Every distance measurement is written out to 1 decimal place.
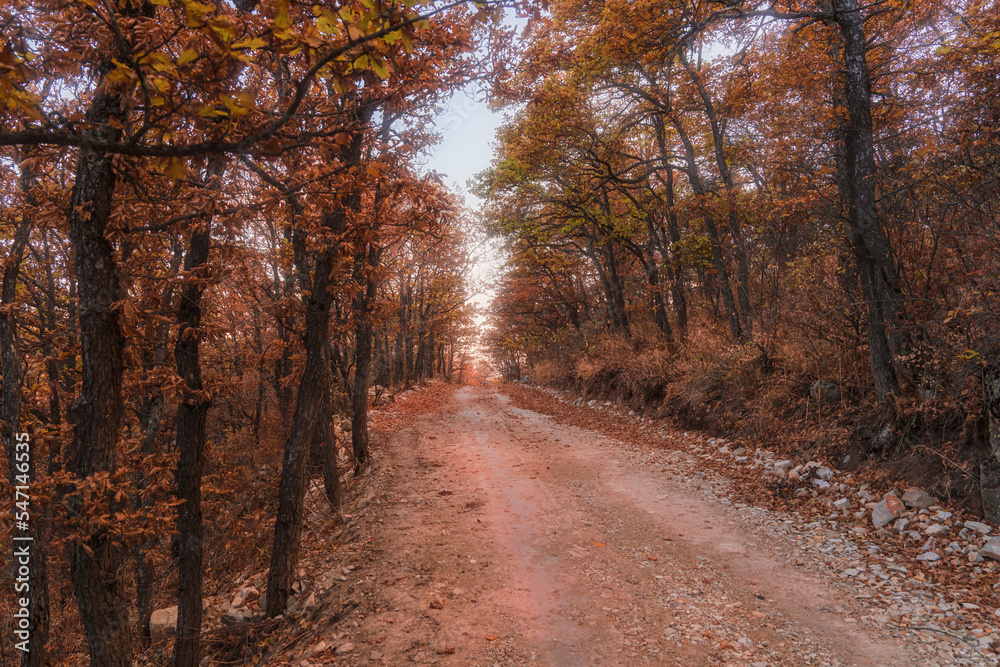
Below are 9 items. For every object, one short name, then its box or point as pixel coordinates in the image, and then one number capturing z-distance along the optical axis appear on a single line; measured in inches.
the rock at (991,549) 143.4
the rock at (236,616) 198.1
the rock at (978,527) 151.3
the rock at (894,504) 174.9
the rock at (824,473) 211.6
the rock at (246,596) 206.4
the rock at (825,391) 251.4
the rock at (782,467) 229.3
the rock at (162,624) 228.4
